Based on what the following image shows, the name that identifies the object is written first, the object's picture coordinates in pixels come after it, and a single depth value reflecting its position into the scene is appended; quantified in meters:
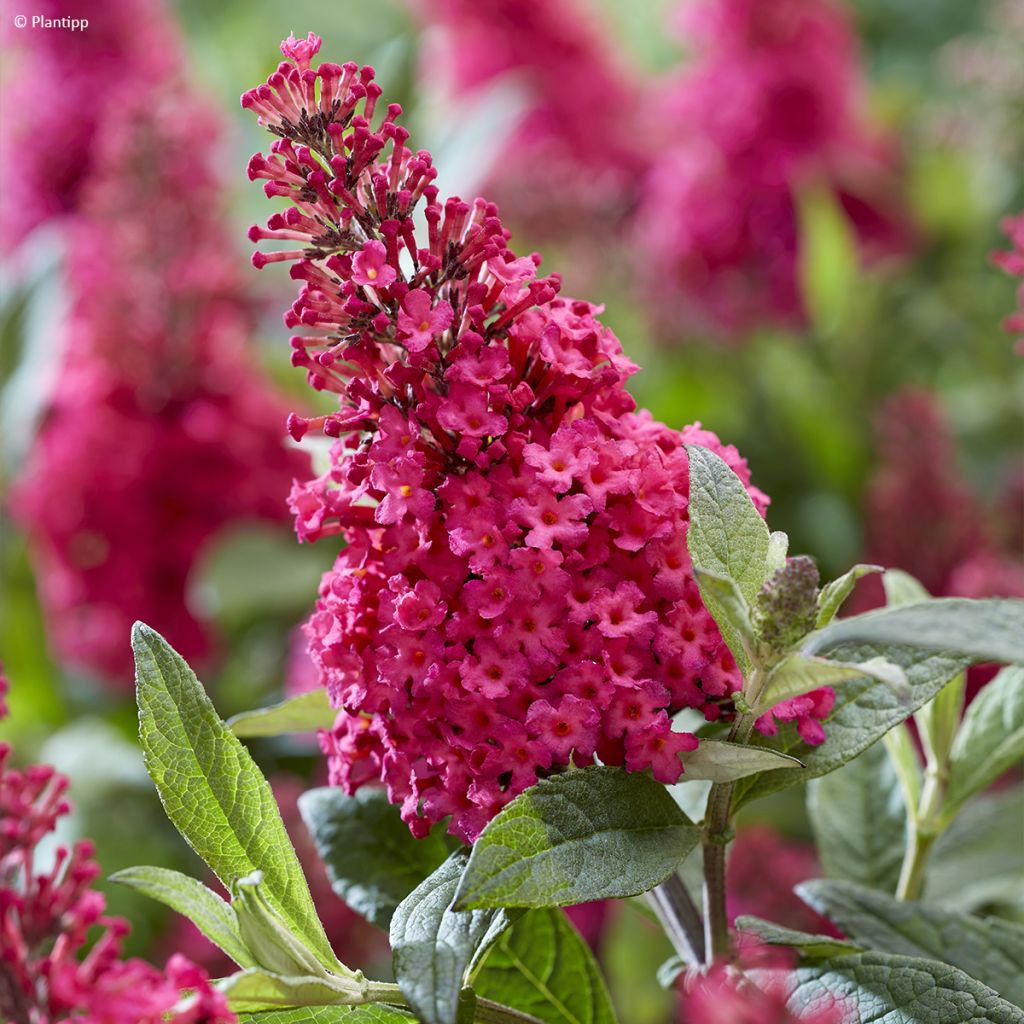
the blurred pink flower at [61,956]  0.41
